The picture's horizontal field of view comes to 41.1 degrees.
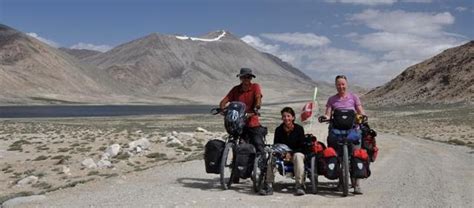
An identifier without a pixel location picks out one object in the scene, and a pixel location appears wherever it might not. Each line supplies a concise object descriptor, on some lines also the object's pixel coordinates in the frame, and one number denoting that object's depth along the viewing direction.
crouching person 11.09
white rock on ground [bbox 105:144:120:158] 23.59
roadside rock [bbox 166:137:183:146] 26.05
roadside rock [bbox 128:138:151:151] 24.53
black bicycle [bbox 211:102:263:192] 11.23
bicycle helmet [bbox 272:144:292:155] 11.35
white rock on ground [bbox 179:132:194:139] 29.80
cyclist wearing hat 11.46
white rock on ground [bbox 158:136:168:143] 27.31
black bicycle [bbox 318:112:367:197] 10.89
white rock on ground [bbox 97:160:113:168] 21.11
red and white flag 10.94
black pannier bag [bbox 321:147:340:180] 10.94
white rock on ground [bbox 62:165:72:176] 20.64
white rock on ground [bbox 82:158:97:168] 21.45
